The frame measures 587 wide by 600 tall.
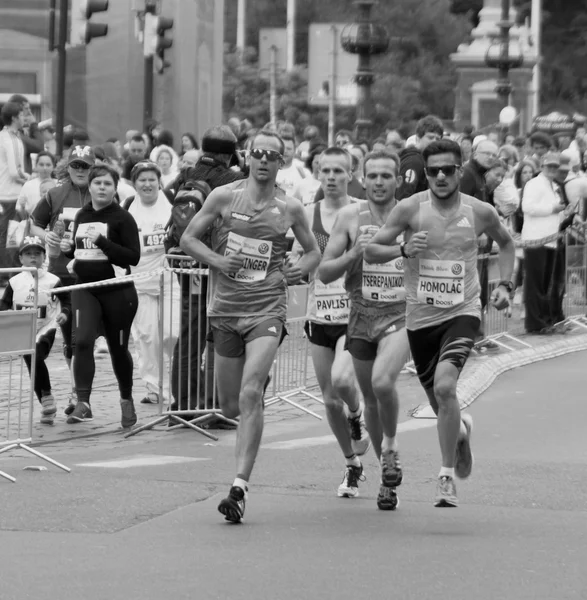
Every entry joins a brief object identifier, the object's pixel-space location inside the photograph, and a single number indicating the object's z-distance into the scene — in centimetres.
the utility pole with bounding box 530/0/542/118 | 7556
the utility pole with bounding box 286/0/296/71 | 6458
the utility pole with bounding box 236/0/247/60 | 6975
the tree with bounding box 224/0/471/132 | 5600
